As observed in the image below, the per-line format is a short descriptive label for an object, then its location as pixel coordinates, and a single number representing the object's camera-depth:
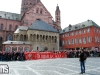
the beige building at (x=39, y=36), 27.63
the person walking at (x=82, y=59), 6.21
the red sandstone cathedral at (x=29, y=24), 28.22
